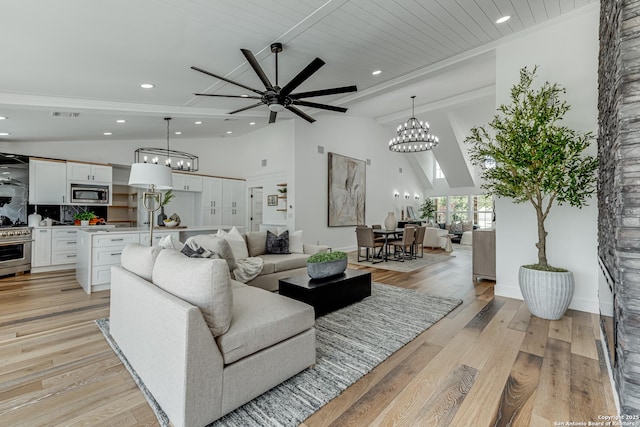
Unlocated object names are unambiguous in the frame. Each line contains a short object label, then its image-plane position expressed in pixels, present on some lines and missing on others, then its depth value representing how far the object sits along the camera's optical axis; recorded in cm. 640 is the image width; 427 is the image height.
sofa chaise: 147
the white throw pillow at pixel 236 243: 420
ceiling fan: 304
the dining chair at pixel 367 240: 643
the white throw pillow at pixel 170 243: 285
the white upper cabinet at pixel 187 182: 740
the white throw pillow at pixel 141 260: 218
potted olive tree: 294
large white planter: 296
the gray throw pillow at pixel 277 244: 469
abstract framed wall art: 795
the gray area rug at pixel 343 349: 168
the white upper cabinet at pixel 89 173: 589
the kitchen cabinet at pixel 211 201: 790
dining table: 657
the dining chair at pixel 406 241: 666
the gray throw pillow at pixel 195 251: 271
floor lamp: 354
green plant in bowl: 325
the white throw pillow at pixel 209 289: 160
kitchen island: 410
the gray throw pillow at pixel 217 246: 329
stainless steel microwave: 591
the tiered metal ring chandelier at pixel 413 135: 747
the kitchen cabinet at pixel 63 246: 553
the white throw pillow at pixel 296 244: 488
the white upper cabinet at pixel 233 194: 827
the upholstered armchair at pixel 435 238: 870
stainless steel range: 480
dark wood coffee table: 307
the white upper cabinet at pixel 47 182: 546
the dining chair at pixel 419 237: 725
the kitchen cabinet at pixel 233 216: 835
